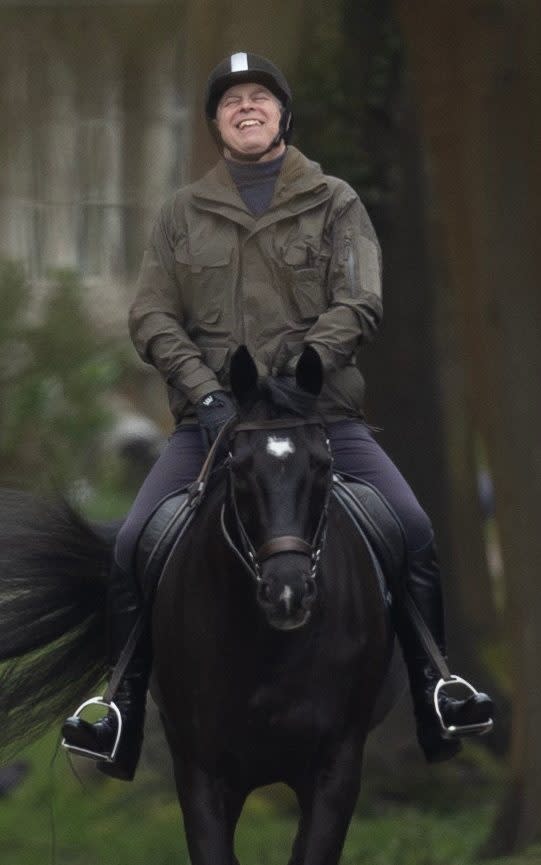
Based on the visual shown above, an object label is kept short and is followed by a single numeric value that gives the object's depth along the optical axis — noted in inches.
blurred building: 3314.5
